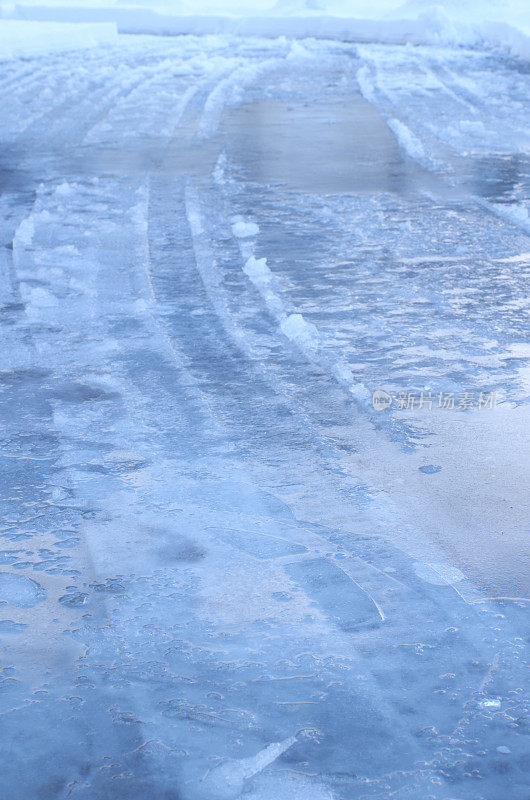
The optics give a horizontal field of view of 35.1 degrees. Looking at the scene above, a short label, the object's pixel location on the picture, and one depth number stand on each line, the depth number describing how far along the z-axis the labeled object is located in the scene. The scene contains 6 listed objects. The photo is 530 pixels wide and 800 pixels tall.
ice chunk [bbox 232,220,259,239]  5.06
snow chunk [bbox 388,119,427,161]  7.41
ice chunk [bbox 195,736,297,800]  1.58
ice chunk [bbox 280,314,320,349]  3.55
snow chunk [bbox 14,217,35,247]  4.88
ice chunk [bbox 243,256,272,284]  4.33
